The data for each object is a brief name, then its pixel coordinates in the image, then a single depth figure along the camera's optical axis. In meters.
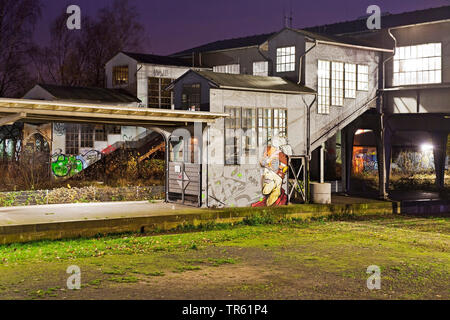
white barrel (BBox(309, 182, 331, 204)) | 23.30
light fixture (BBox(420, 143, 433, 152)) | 36.19
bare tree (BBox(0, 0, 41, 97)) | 35.72
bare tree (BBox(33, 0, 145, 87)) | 44.59
